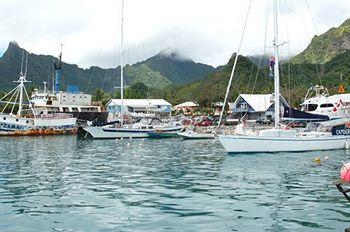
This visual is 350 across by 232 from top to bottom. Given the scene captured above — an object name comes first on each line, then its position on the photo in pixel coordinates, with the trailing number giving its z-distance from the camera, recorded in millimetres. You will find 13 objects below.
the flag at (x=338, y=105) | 54275
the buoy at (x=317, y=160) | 27855
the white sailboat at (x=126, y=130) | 59594
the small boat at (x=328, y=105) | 55078
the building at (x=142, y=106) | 118625
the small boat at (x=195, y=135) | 57125
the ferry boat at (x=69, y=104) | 95125
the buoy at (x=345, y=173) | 9538
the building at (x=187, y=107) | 131075
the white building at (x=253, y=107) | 101062
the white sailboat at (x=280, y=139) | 33531
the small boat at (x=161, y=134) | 61812
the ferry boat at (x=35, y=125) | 71688
